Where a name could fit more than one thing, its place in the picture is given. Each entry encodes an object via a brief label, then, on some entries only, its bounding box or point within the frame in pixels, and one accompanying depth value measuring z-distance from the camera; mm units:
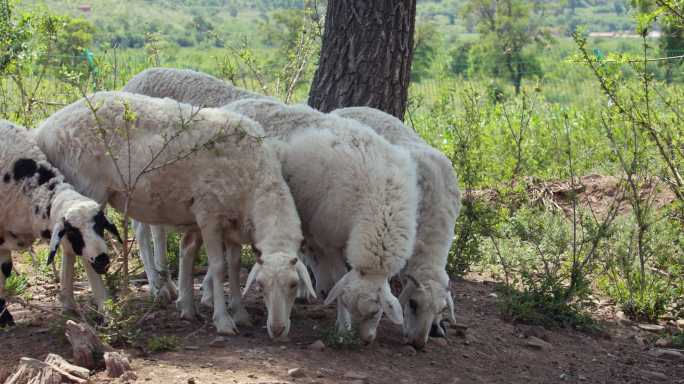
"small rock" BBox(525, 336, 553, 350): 12469
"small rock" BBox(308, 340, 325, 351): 10656
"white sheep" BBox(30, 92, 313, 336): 11219
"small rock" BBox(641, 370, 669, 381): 11953
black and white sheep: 10031
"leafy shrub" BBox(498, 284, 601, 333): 13539
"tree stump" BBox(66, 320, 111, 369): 9273
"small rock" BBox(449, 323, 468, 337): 12430
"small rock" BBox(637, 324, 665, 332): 14094
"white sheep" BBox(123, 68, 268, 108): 14047
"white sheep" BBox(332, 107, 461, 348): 11547
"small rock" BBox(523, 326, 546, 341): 12930
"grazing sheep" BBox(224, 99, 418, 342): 11109
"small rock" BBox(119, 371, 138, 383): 8797
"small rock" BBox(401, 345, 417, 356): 11281
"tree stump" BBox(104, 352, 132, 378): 8898
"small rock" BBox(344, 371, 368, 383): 9633
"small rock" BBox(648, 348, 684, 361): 12805
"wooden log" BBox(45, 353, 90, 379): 8773
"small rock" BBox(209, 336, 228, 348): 10500
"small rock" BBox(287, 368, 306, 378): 9414
